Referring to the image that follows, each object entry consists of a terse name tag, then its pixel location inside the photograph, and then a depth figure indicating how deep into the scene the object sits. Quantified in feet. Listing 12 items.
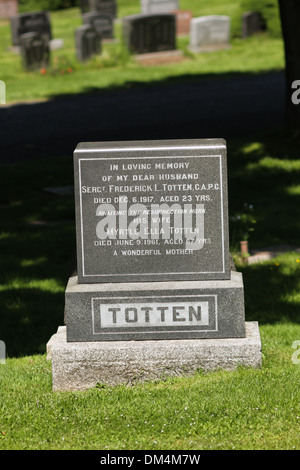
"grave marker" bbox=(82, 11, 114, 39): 89.97
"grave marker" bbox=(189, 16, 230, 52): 86.58
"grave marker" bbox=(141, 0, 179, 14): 98.27
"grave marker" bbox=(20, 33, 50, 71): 76.84
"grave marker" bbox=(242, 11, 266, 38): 92.07
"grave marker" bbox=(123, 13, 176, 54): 81.97
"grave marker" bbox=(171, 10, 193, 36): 94.48
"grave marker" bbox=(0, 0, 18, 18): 119.96
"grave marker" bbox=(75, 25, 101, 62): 78.74
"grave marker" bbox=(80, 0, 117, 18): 108.88
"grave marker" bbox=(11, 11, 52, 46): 86.38
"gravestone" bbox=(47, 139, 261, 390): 19.83
